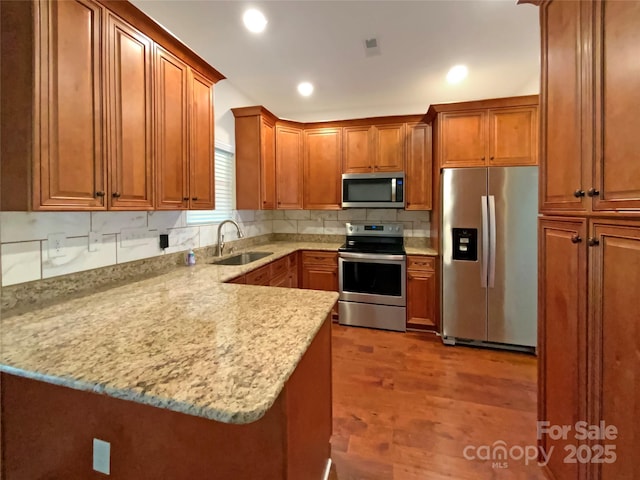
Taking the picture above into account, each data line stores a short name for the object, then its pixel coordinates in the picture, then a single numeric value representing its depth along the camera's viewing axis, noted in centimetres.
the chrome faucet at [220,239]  275
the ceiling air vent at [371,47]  227
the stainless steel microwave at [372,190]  340
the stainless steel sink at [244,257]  288
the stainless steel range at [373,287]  324
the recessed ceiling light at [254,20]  194
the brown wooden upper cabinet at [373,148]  347
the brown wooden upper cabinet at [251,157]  322
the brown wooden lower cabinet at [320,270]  349
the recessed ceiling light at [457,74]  271
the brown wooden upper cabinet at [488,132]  279
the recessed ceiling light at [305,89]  307
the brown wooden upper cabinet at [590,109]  90
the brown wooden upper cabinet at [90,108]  114
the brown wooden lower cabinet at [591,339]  92
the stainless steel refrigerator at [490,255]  268
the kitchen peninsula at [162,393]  70
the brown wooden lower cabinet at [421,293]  317
